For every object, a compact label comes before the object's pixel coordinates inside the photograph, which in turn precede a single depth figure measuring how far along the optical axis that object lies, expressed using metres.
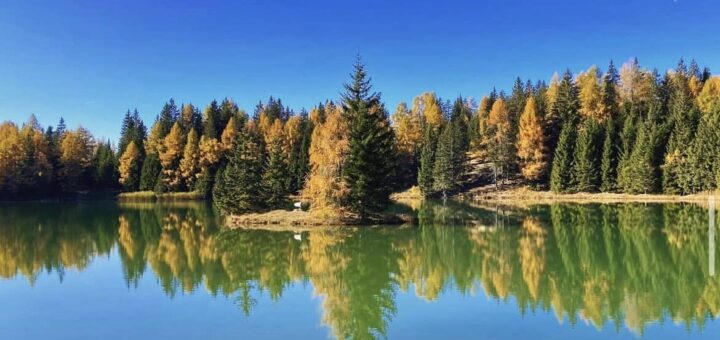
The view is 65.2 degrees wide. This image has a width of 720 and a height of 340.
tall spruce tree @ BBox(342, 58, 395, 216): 36.50
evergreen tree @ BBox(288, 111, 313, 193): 76.44
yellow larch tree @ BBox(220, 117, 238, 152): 93.43
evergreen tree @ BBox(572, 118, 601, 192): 68.31
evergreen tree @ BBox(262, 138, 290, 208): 43.06
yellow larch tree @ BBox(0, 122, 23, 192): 84.50
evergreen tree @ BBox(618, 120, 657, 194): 63.00
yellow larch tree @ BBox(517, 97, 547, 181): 73.19
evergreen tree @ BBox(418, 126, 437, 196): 76.88
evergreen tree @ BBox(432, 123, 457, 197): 74.94
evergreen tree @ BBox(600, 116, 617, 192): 67.56
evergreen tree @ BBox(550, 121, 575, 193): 69.69
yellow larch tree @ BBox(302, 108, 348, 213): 36.72
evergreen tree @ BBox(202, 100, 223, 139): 98.38
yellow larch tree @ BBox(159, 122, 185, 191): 90.69
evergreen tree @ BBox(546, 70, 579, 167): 80.94
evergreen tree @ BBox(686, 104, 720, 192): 58.25
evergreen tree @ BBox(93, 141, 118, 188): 96.12
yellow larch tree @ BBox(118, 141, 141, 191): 93.00
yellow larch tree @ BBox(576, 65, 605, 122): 79.12
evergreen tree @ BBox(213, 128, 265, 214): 42.47
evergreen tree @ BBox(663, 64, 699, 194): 60.43
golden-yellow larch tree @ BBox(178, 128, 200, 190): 90.81
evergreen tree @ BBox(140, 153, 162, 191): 91.75
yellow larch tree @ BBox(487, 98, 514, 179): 75.00
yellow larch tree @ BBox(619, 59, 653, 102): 83.50
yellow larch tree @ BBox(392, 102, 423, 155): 88.31
